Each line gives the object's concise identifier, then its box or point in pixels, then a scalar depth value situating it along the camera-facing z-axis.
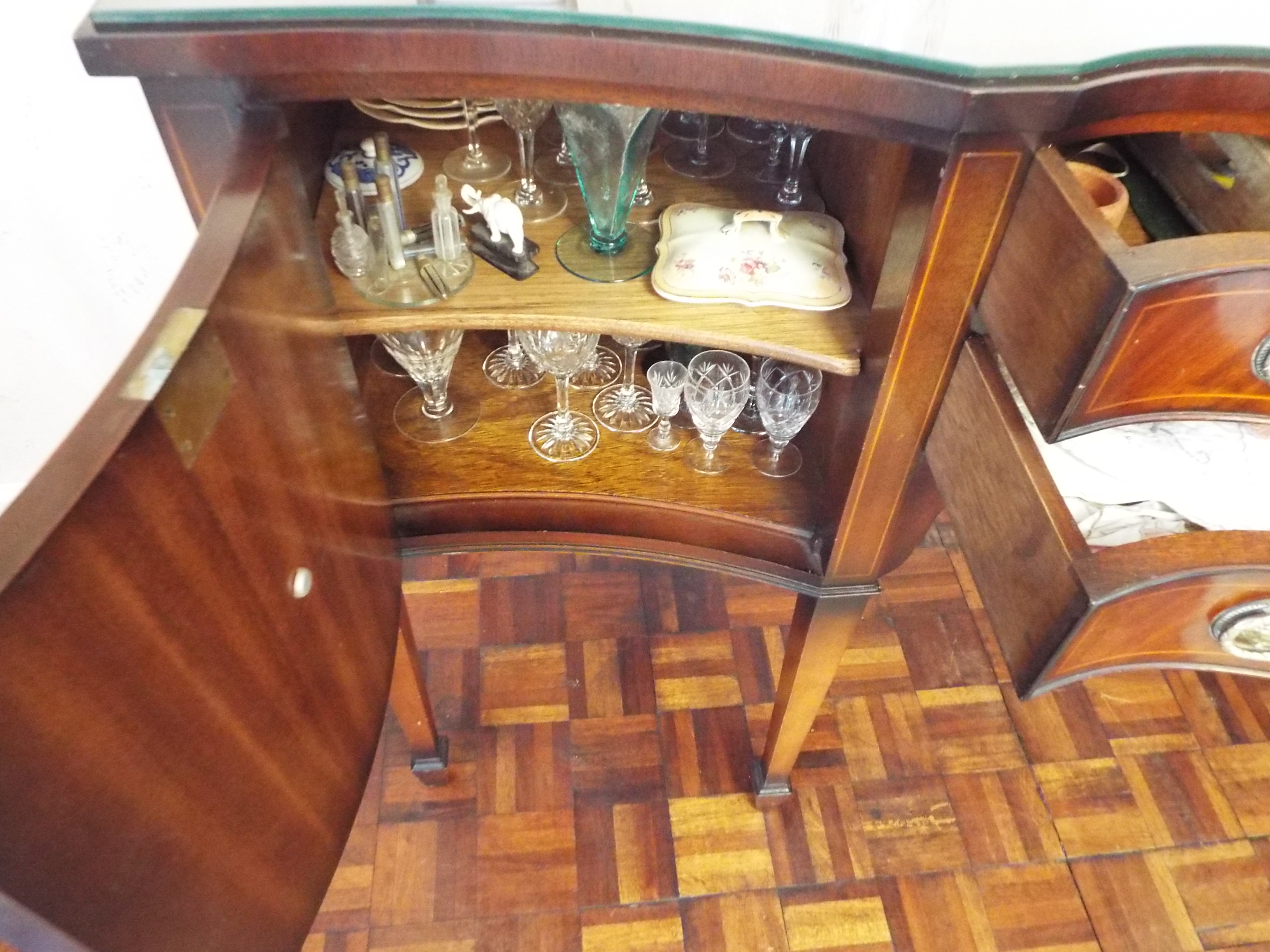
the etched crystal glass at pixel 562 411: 0.79
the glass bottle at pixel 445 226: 0.65
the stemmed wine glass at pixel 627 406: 0.86
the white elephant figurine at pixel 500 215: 0.64
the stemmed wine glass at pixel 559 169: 0.75
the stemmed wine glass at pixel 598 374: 0.88
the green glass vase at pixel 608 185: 0.62
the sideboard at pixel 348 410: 0.33
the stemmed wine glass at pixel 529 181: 0.68
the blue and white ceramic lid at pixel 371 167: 0.68
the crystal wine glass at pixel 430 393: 0.77
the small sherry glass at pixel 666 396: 0.81
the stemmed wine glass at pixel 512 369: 0.88
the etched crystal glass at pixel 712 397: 0.78
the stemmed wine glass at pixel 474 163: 0.73
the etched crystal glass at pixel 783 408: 0.79
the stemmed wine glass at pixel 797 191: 0.72
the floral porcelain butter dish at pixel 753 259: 0.65
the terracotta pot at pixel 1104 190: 0.55
